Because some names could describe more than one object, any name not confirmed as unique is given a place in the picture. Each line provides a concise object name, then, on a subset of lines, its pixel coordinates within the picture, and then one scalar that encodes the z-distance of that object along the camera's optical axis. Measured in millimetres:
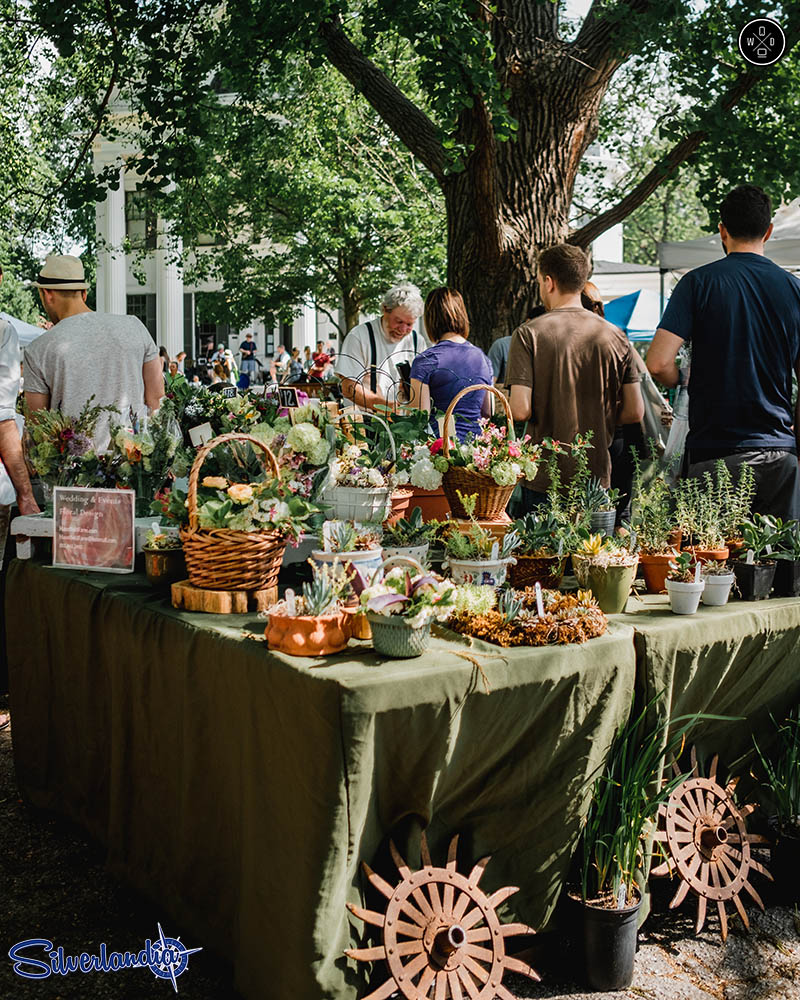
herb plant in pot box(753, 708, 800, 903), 2777
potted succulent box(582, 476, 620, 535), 2973
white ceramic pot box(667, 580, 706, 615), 2613
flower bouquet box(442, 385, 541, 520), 2857
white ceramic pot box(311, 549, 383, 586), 2469
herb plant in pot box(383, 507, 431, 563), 2676
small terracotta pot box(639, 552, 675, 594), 2859
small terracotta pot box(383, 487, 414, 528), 3022
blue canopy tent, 13320
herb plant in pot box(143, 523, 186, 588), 2807
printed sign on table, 2930
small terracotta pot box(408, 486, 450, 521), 3301
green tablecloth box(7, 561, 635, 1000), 2012
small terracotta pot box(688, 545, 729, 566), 2889
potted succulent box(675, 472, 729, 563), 2896
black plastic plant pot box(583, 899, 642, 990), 2344
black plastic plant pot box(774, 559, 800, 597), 2900
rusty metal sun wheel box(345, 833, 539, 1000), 2066
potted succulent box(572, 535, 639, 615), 2623
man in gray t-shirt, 4035
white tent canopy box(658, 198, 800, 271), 7660
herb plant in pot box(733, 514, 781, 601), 2826
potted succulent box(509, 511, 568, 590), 2764
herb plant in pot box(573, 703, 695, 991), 2352
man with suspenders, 4727
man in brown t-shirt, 3545
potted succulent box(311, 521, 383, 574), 2480
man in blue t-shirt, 3215
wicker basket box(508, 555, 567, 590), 2762
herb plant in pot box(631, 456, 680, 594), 2877
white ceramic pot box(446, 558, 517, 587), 2588
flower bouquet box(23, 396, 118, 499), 3254
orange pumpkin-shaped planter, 2164
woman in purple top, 4133
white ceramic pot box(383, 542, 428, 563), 2641
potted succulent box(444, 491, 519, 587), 2590
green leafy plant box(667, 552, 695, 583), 2697
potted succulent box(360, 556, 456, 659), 2133
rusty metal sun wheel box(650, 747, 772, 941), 2564
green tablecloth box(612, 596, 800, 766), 2492
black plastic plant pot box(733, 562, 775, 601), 2822
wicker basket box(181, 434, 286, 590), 2486
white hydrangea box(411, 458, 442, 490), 2967
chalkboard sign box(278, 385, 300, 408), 4051
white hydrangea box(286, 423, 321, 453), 2795
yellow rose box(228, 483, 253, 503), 2465
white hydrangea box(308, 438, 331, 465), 2814
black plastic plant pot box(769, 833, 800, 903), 2770
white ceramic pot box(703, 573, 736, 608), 2719
